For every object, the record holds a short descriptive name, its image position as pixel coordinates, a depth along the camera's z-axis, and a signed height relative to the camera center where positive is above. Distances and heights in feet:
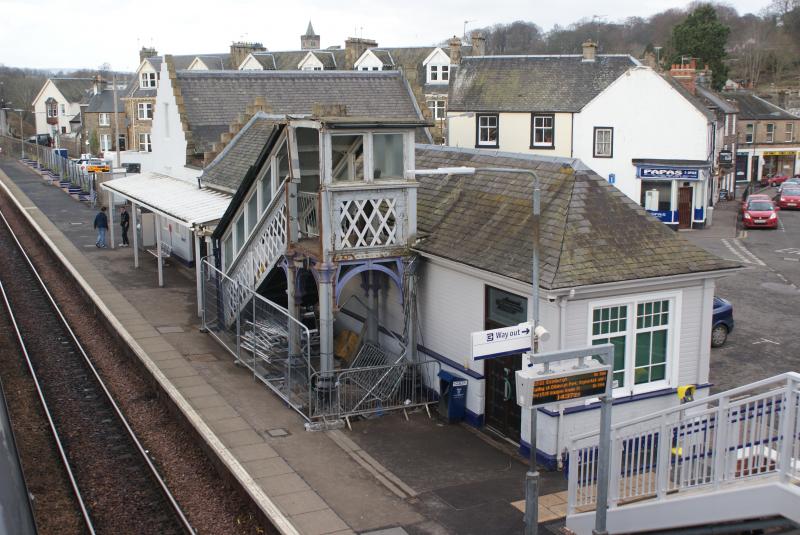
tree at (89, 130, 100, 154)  267.04 -3.10
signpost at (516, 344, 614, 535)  32.19 -9.28
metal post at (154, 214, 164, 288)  88.79 -13.79
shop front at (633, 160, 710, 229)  136.05 -9.91
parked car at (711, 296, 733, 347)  68.44 -14.78
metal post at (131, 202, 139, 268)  96.78 -12.23
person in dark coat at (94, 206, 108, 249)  109.81 -11.49
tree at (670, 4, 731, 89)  242.58 +24.41
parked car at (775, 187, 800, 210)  160.35 -12.32
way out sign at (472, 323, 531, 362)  37.82 -9.10
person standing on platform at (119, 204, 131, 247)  115.03 -11.71
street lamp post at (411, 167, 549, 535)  35.35 -14.48
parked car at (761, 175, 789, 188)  207.92 -11.51
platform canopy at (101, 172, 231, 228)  75.36 -6.21
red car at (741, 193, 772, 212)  141.79 -10.67
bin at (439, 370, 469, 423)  51.52 -15.48
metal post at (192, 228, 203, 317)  73.70 -12.47
